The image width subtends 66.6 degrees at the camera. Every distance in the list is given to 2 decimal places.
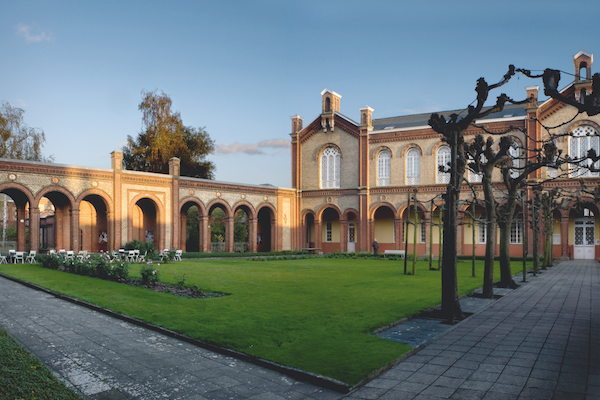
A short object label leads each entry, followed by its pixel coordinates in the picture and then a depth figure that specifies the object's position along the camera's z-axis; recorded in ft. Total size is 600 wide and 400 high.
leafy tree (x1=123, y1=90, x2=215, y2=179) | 134.41
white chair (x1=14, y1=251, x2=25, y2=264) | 74.29
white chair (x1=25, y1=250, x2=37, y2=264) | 76.43
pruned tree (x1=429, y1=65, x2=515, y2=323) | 30.73
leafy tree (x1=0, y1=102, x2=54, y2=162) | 124.98
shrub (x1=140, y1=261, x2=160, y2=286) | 45.42
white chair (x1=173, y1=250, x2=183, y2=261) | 84.93
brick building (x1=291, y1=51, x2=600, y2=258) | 102.17
